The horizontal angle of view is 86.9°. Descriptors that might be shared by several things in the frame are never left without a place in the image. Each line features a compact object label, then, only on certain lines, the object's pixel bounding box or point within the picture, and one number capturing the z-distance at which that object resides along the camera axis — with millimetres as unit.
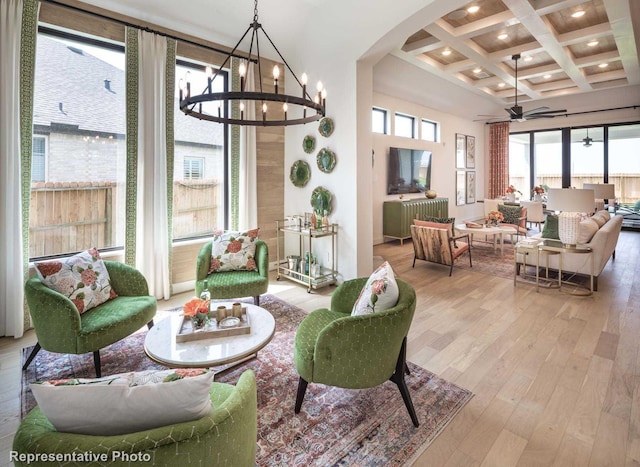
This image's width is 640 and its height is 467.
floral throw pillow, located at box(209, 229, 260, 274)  3738
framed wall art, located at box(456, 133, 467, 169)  9984
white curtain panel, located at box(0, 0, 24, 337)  2998
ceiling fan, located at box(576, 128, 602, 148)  9352
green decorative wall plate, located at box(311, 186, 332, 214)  4664
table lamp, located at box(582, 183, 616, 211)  7238
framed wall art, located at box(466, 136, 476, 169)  10438
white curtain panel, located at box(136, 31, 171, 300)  3807
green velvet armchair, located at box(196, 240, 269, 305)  3373
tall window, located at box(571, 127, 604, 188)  9297
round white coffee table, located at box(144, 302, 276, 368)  1997
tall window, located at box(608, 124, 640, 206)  8820
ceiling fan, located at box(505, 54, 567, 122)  6820
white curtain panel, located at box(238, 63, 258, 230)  4719
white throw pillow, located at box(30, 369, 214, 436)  1021
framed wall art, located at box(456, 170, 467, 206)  10117
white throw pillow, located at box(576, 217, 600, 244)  4254
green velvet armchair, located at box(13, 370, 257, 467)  952
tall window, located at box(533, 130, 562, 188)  10016
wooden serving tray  2215
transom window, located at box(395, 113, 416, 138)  8091
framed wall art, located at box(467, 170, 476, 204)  10609
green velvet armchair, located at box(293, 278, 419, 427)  1875
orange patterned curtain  10648
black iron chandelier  2045
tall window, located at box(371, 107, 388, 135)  7555
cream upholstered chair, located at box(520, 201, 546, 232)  7875
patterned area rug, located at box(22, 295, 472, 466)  1813
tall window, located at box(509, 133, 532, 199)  10672
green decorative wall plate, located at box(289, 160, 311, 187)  4957
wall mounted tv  7764
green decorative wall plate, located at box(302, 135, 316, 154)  4824
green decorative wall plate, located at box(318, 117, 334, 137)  4547
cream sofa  4266
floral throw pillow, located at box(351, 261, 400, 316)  2004
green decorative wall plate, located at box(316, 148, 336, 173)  4551
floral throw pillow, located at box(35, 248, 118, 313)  2568
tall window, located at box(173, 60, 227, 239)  4352
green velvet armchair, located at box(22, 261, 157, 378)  2355
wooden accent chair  4973
